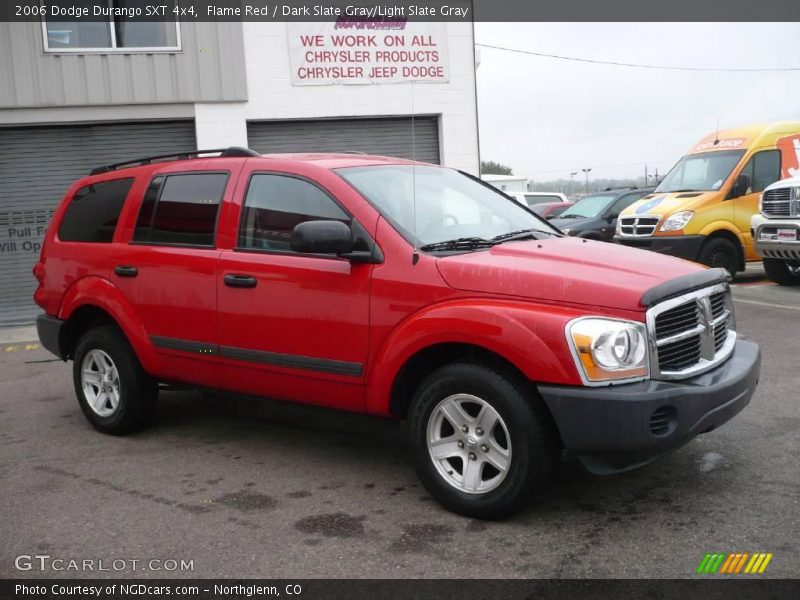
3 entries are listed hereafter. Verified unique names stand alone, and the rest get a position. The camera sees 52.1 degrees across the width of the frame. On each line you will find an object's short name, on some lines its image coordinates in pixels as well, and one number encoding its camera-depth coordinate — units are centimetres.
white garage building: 1210
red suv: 355
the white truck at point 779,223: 1085
